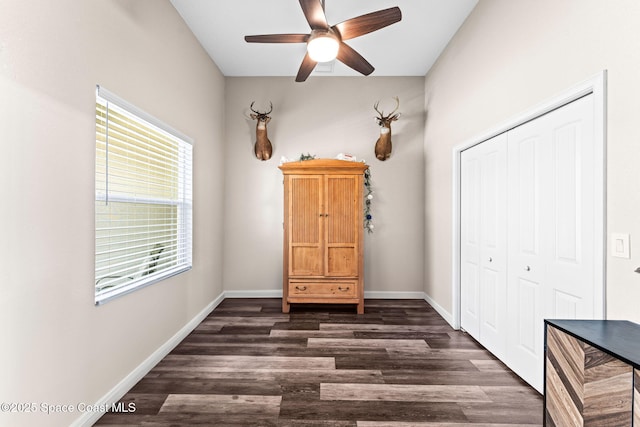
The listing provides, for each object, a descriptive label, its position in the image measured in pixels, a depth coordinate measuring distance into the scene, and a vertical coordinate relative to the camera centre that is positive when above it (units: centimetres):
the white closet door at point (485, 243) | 270 -25
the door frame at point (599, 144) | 164 +36
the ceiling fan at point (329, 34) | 227 +138
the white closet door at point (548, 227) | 182 -7
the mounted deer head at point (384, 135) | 437 +106
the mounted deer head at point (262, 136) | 438 +104
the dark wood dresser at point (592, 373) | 109 -57
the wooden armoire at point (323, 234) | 394 -23
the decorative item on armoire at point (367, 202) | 456 +18
